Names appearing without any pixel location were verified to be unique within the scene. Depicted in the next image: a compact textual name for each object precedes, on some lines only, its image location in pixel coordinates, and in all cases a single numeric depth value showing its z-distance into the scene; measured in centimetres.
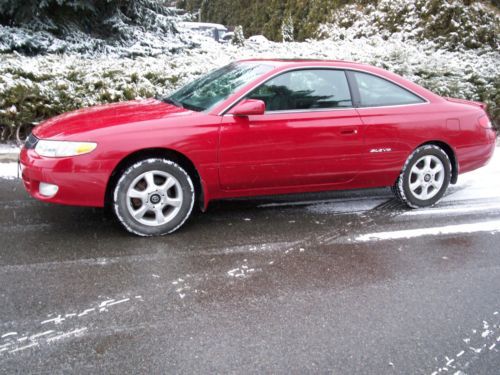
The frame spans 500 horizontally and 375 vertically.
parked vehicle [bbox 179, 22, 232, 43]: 1828
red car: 423
